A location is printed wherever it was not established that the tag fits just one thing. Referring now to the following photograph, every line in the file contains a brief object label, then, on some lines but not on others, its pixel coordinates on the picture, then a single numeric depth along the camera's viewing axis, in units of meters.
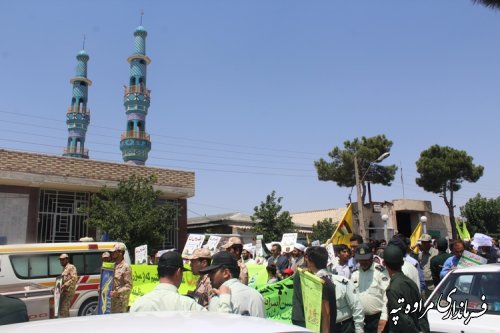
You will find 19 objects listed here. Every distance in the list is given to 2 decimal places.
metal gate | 22.73
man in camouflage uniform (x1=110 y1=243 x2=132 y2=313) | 7.28
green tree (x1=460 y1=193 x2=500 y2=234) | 51.31
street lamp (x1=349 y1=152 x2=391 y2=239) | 23.42
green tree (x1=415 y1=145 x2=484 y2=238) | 41.53
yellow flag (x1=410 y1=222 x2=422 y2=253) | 15.25
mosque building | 21.92
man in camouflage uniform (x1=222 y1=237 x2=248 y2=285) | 6.61
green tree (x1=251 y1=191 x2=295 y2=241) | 28.58
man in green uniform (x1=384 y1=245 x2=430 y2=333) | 3.78
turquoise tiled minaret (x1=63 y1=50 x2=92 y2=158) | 49.53
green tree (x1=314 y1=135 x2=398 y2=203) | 39.50
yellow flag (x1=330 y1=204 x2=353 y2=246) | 12.82
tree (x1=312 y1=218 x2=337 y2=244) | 35.62
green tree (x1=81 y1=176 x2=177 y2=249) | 20.25
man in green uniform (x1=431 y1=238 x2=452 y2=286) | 8.11
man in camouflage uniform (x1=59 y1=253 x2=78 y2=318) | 9.35
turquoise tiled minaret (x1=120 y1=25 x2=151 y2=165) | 40.75
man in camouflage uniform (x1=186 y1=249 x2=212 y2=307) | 4.78
